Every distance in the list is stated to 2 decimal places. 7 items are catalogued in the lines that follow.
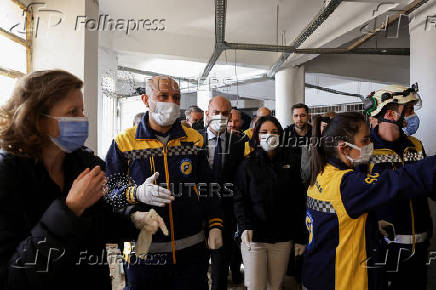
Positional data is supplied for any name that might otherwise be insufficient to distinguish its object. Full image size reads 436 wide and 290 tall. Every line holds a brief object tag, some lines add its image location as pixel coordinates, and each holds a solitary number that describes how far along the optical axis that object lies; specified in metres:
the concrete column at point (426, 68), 3.17
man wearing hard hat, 2.03
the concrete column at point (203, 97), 10.20
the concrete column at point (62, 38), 2.93
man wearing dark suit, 2.63
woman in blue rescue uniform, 1.32
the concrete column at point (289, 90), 7.48
